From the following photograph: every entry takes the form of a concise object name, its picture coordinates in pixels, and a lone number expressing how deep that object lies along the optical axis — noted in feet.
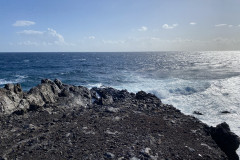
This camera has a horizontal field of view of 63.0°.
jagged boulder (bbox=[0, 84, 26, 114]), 56.03
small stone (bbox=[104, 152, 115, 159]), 34.43
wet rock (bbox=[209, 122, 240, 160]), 43.31
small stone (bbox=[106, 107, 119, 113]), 57.34
